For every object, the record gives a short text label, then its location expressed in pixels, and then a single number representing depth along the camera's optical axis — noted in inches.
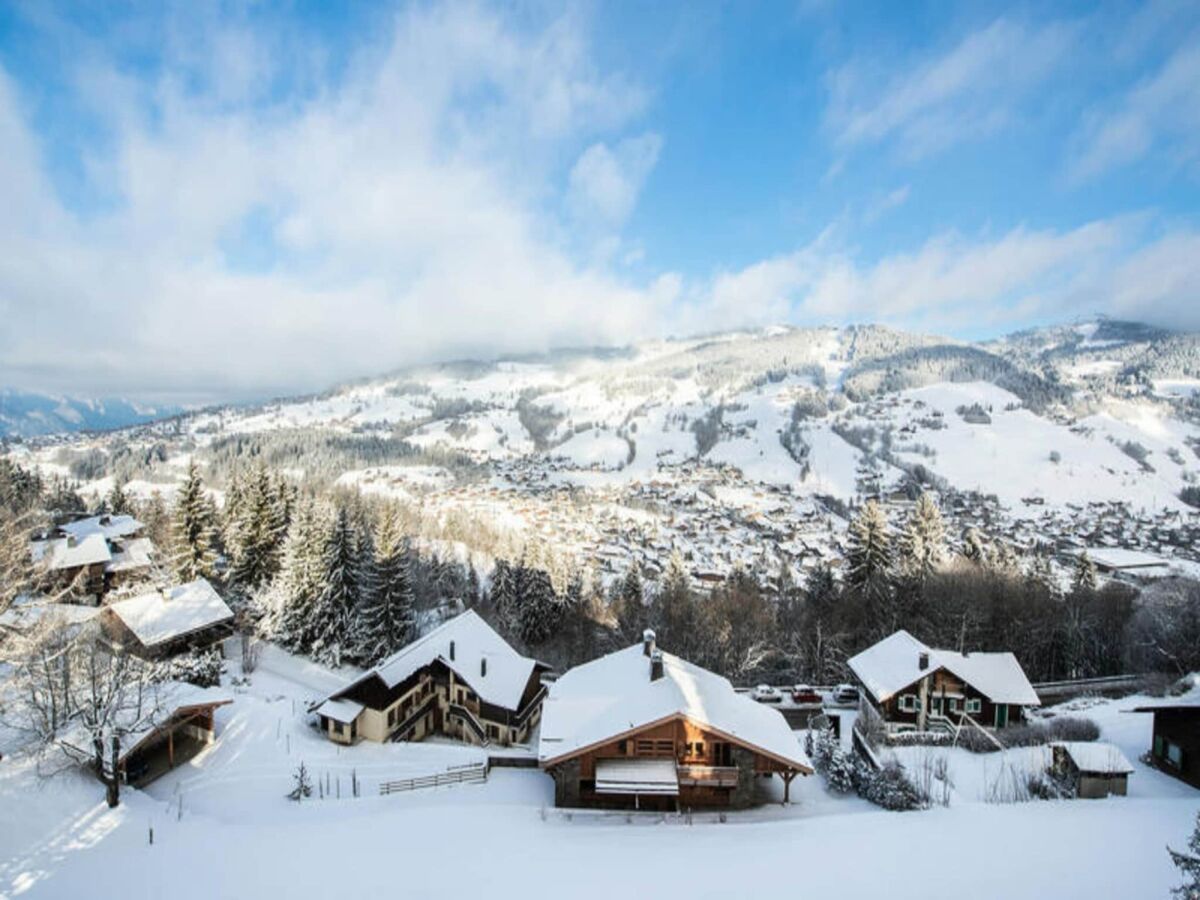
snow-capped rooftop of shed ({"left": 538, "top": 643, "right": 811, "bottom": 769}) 727.1
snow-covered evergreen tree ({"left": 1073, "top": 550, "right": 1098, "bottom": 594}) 1791.3
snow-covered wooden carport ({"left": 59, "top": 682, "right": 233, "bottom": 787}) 700.7
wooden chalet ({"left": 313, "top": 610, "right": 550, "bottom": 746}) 1065.5
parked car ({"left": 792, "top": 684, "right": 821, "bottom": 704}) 1314.0
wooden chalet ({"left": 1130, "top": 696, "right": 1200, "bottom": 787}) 762.8
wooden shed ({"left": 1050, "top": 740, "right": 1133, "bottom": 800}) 700.0
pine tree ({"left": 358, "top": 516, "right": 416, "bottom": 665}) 1455.5
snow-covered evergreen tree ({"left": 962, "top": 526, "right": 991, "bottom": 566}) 1987.0
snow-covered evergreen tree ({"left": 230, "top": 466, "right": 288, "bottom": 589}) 1651.1
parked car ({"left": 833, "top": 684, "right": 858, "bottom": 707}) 1350.9
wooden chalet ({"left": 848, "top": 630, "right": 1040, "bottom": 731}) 1173.1
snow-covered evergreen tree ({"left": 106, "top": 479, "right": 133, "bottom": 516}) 2135.8
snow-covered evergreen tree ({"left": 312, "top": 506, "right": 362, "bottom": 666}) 1456.7
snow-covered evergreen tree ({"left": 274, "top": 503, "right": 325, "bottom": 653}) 1464.1
